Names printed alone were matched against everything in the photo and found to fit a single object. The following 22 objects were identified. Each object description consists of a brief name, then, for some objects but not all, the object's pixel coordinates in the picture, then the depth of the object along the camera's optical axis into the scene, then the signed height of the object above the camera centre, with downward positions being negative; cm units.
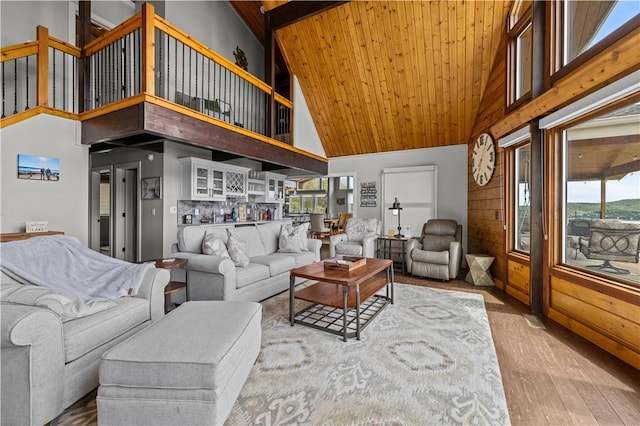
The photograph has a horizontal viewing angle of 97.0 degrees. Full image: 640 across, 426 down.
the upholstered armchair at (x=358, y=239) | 513 -50
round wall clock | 444 +90
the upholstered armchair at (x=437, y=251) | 439 -62
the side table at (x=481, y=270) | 421 -86
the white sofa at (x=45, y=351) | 133 -74
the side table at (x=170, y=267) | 280 -56
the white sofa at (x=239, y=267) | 297 -65
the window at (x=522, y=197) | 358 +21
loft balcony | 286 +153
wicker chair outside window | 230 -26
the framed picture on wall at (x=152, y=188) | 446 +38
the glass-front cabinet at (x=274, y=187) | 636 +60
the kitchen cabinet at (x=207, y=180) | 454 +55
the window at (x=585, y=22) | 227 +171
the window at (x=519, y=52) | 353 +214
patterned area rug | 157 -110
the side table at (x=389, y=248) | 514 -70
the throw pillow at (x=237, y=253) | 336 -49
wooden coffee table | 250 -81
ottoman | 136 -84
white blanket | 194 -43
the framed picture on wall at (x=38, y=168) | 304 +48
